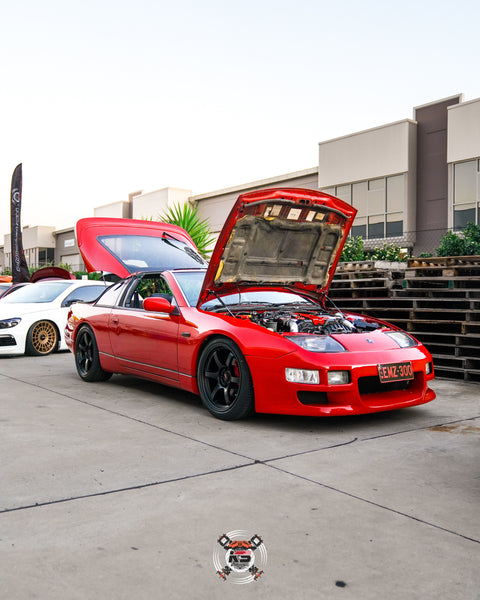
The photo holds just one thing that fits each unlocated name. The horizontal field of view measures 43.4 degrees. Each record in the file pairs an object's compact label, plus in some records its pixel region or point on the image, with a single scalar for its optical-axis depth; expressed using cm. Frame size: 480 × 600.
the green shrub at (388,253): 2206
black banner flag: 1631
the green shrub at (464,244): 1985
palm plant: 1864
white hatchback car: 945
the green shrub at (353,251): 2197
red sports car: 455
